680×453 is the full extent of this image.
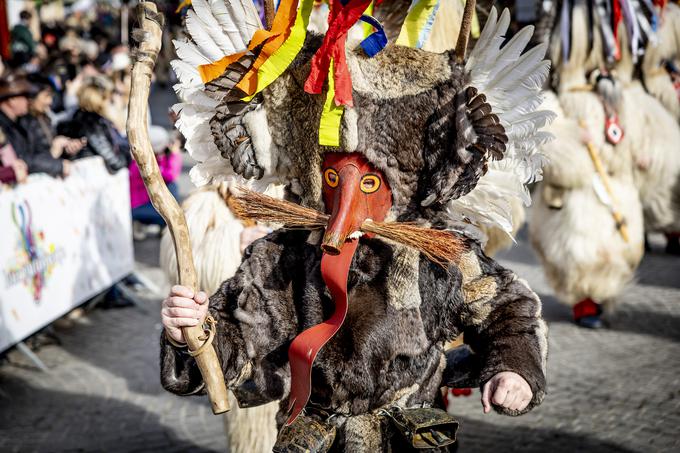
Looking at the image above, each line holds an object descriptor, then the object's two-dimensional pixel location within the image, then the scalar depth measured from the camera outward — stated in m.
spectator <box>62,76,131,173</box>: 13.11
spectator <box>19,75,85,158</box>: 12.43
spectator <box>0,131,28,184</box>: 10.02
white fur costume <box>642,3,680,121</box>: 10.95
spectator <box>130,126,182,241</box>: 14.60
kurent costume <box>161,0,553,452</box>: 4.07
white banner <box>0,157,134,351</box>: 9.74
